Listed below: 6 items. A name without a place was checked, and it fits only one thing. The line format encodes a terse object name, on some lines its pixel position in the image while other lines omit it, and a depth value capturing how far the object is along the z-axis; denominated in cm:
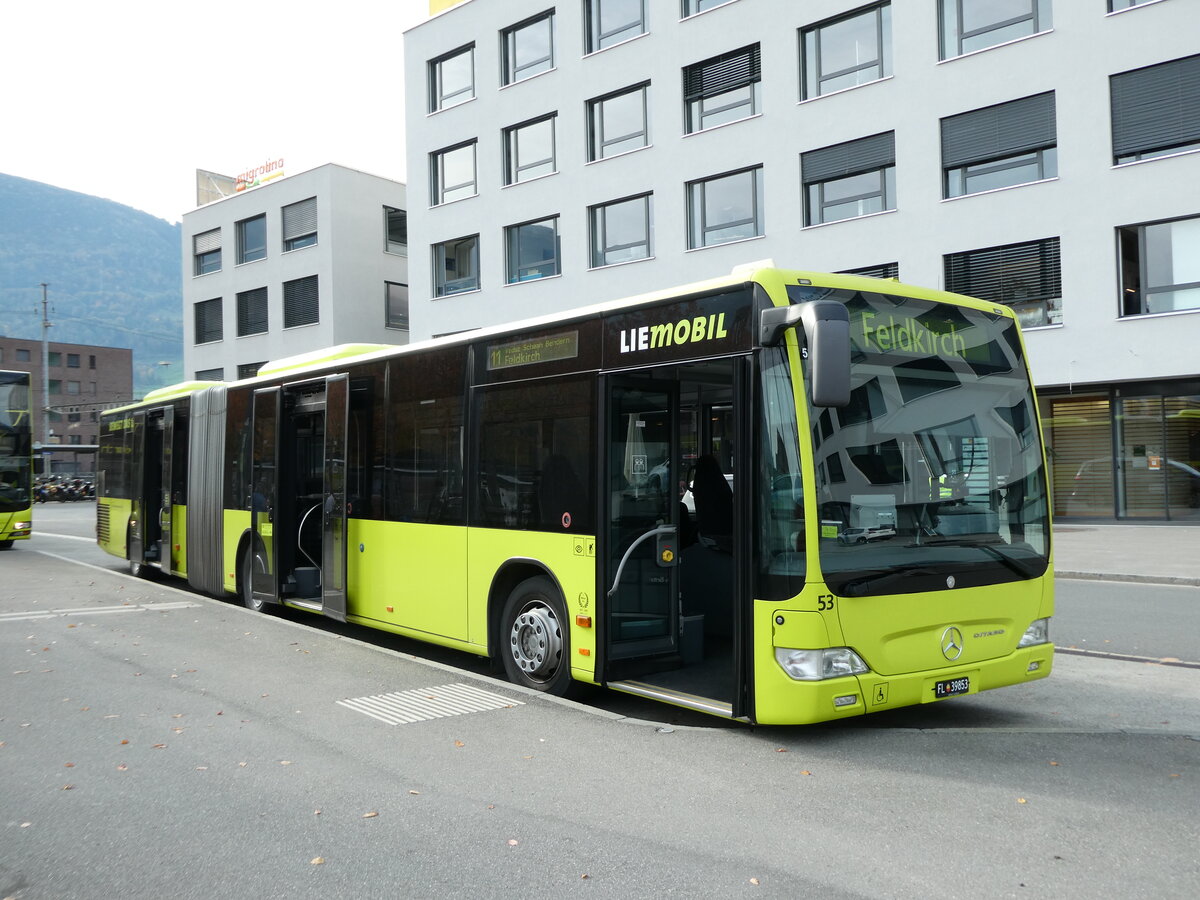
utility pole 6419
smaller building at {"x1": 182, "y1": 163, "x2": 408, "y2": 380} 4197
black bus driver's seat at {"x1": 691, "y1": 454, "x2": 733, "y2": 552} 704
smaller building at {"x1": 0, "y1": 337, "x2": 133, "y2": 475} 10256
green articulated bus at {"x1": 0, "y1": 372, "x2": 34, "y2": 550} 2152
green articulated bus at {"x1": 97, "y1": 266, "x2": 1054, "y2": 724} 561
